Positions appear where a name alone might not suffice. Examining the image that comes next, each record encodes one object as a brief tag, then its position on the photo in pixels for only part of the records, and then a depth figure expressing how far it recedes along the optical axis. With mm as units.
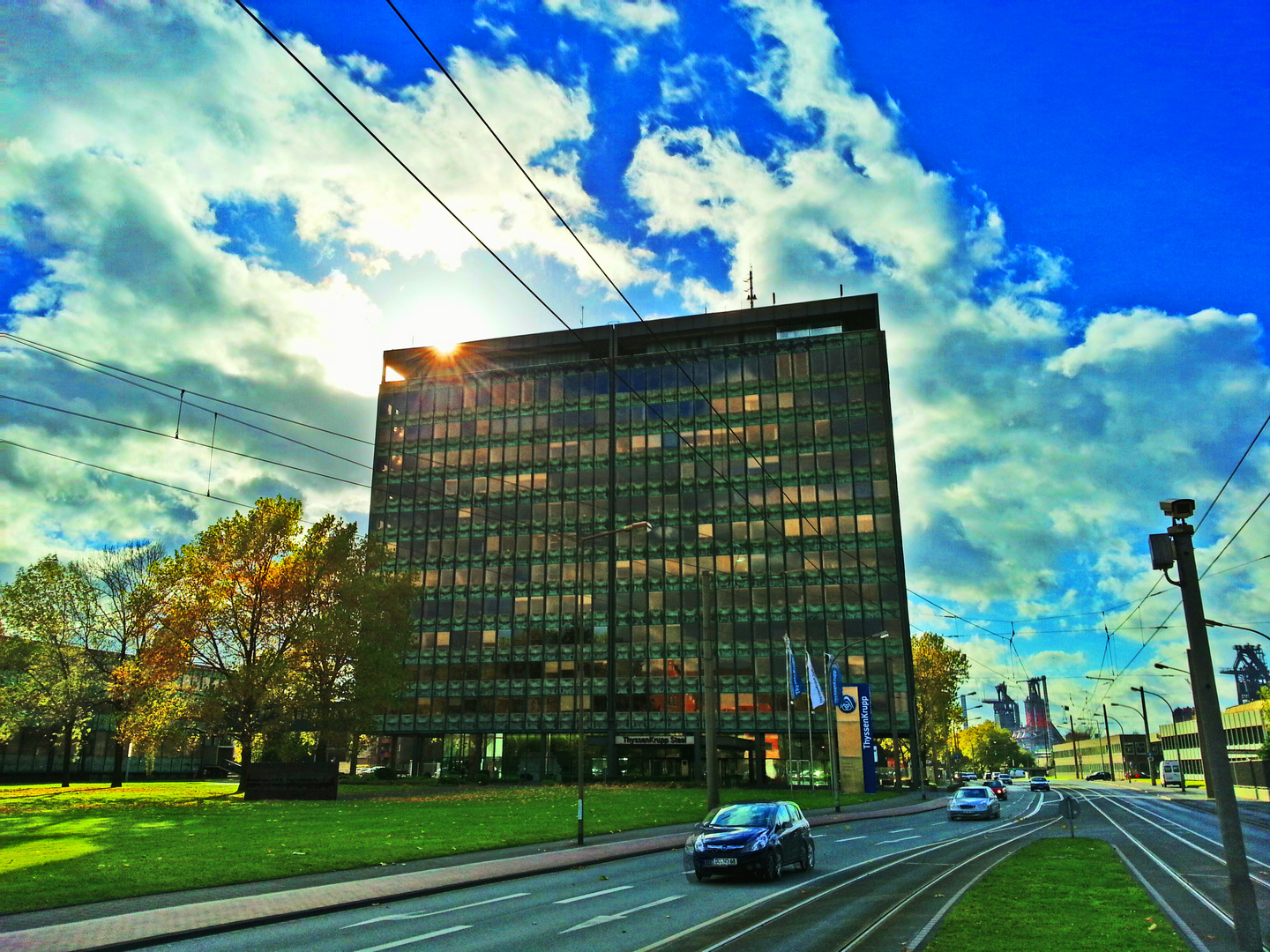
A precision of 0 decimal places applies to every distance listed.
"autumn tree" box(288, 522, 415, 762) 48000
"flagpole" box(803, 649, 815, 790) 66812
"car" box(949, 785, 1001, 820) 40344
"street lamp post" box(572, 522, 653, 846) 26312
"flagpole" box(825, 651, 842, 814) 44469
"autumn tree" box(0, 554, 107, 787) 50781
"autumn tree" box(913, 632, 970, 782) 95875
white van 88812
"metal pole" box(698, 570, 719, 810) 33406
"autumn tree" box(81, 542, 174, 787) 46781
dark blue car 18406
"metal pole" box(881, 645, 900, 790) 71375
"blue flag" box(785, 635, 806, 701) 47156
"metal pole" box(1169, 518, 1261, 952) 9328
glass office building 74312
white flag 46566
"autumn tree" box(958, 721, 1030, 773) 176875
